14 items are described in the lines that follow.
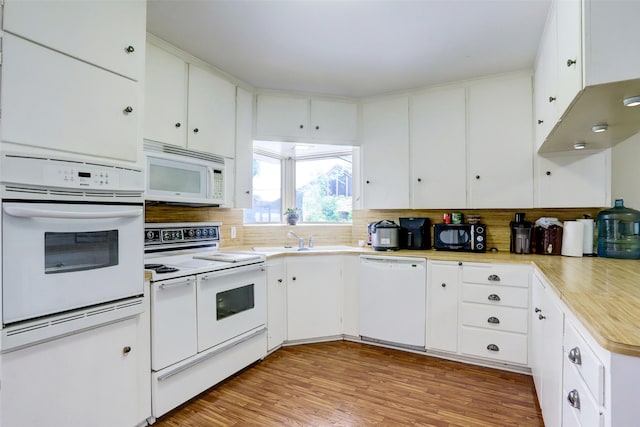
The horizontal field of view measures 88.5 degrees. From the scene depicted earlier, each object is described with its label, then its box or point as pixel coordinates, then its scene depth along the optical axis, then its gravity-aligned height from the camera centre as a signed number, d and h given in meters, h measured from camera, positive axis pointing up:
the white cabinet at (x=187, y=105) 2.25 +0.84
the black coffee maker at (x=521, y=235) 2.78 -0.16
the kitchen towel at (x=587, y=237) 2.49 -0.16
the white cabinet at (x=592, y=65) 1.23 +0.62
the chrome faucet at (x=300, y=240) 3.26 -0.24
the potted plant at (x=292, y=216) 3.56 +0.00
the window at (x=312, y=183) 3.70 +0.38
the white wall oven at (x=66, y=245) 1.28 -0.13
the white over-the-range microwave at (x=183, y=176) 2.17 +0.28
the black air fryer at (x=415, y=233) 3.17 -0.17
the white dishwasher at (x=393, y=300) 2.79 -0.74
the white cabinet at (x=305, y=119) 3.19 +0.96
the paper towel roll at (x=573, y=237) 2.47 -0.16
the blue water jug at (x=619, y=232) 2.28 -0.12
